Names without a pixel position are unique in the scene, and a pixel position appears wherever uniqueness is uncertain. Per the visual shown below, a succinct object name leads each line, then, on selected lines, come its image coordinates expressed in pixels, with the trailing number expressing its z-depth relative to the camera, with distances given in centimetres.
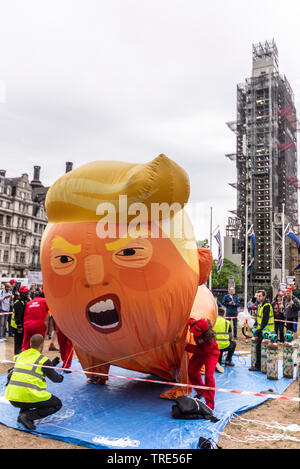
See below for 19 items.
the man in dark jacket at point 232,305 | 1380
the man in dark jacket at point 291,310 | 1273
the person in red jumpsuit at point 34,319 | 803
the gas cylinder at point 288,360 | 823
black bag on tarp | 538
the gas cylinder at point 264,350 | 836
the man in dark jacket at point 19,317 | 945
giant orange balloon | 500
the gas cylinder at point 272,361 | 793
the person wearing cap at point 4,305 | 1252
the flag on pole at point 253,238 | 2379
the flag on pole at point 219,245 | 1998
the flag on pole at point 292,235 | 2352
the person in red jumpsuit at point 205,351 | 581
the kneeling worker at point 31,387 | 500
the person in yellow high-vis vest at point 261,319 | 860
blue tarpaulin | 469
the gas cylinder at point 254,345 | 880
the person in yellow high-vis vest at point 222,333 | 852
